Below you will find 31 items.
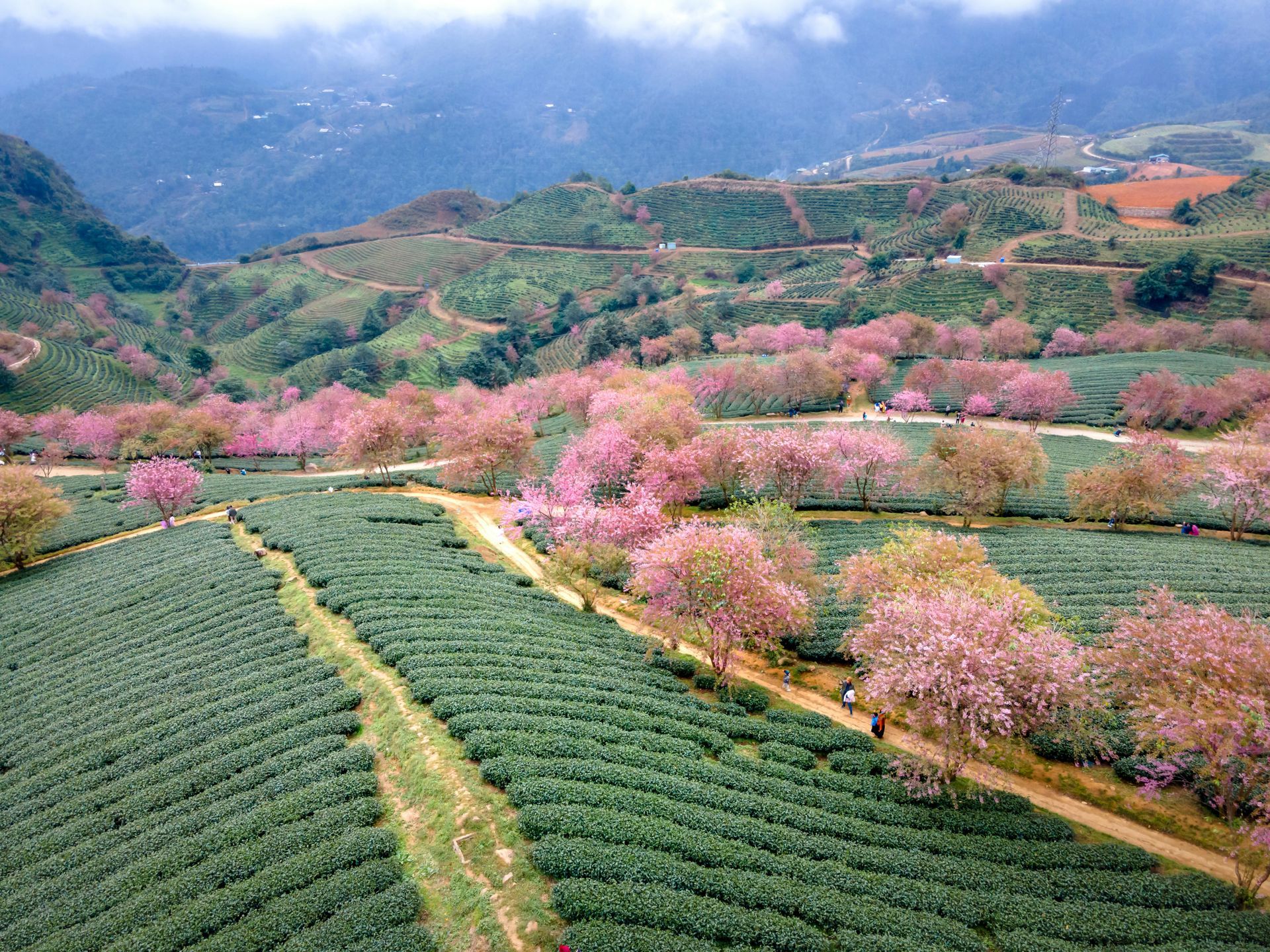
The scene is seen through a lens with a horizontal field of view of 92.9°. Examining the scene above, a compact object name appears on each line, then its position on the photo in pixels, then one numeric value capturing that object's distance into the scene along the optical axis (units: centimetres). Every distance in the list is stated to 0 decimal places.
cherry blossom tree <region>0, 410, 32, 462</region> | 6775
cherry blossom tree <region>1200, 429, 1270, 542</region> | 3769
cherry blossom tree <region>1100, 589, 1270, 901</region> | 1705
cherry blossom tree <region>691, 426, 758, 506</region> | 4256
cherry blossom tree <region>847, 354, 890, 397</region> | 7612
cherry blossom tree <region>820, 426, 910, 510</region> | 4362
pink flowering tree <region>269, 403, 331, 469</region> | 7075
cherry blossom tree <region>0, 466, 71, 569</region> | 3803
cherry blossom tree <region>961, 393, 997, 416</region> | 6984
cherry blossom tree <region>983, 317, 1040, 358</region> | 8650
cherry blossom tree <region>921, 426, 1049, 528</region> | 4103
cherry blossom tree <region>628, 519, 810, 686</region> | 2516
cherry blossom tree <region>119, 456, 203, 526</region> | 4309
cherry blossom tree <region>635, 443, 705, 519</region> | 3991
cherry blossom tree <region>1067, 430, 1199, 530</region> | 4031
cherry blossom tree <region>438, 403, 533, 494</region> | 4844
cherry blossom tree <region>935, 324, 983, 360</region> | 8644
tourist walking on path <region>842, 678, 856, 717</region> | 2603
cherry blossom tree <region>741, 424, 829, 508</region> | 4059
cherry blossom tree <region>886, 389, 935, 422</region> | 7019
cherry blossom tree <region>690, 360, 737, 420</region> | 7488
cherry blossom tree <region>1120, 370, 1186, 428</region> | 6284
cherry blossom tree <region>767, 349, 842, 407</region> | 6988
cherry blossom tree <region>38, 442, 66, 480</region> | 6170
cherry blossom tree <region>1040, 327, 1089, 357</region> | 8969
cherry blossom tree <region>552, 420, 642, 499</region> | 4350
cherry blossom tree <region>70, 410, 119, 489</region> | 6738
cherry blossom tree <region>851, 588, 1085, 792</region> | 1920
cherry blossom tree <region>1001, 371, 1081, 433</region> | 6356
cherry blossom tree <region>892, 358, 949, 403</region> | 7369
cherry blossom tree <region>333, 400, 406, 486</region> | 5181
